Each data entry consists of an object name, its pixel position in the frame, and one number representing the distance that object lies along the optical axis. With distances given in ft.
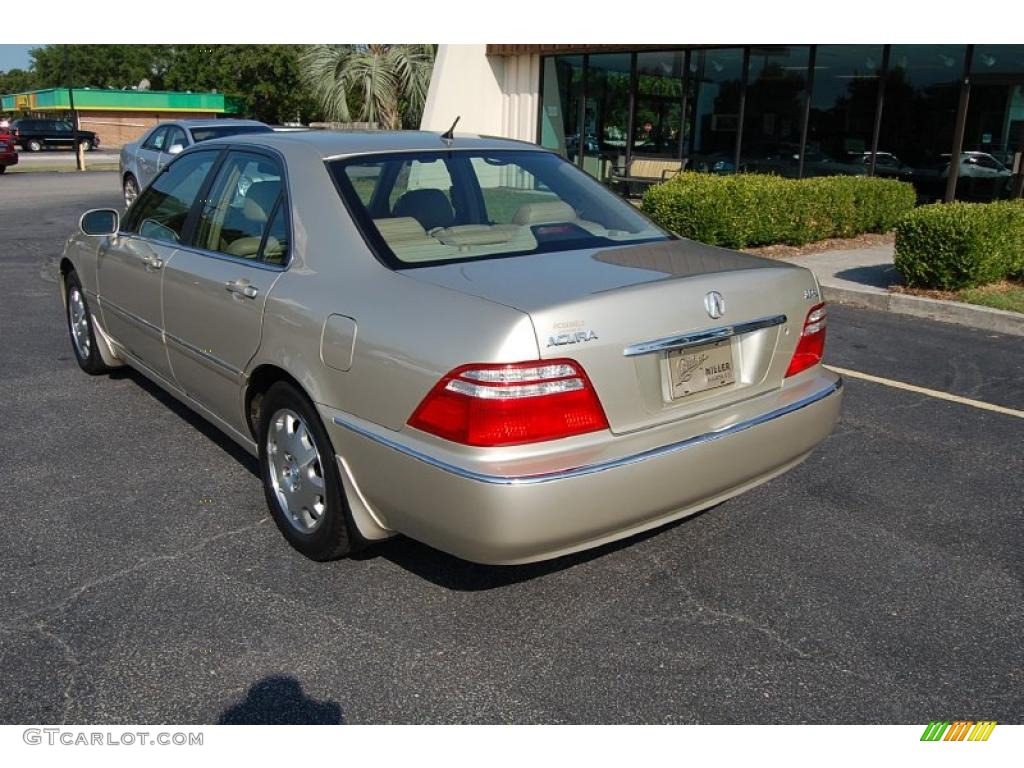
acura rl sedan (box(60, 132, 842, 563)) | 9.21
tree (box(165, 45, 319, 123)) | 193.77
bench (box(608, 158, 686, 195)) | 56.70
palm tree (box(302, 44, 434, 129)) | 80.89
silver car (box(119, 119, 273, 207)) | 45.14
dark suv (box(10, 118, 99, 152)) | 159.53
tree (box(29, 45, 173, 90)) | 304.83
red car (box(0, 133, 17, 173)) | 96.17
